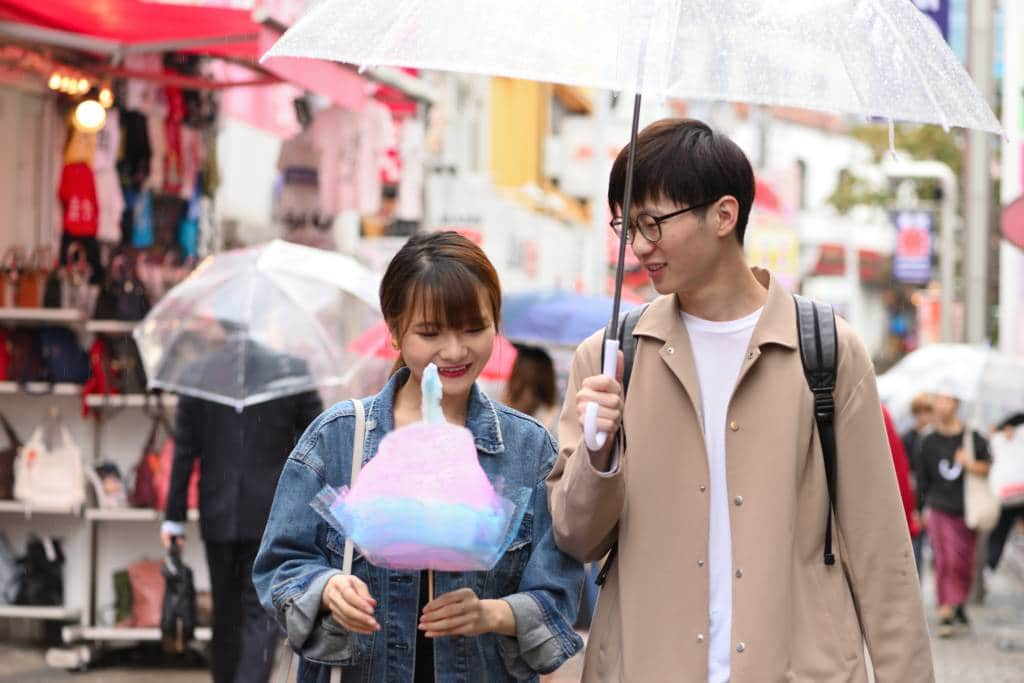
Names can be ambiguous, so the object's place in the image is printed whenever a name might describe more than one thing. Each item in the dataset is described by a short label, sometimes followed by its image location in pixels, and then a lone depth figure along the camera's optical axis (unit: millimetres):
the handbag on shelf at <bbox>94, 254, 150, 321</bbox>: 10641
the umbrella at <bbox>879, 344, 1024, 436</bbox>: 13914
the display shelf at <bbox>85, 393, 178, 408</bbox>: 10719
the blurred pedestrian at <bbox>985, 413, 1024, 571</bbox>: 15705
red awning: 9352
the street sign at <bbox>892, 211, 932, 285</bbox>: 36406
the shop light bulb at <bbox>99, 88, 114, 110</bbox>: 10680
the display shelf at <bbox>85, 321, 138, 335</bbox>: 10562
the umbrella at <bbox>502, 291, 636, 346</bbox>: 12875
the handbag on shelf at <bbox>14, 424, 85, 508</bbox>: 10617
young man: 3615
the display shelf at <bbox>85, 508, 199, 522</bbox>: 10773
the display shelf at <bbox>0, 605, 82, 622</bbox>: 10680
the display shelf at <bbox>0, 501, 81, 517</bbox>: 10570
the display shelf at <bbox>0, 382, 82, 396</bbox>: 10625
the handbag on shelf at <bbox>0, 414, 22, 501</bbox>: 10719
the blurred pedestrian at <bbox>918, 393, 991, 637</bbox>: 14367
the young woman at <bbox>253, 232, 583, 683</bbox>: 3469
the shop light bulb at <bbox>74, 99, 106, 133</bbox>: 10656
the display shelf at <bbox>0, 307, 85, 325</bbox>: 10555
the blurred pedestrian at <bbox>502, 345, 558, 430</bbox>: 10039
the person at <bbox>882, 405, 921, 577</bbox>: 9031
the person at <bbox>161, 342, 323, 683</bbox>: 8289
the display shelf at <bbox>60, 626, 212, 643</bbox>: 10688
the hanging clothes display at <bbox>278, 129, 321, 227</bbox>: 12578
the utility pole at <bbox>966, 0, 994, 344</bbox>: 15430
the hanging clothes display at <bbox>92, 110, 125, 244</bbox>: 10719
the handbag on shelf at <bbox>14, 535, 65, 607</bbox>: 10891
